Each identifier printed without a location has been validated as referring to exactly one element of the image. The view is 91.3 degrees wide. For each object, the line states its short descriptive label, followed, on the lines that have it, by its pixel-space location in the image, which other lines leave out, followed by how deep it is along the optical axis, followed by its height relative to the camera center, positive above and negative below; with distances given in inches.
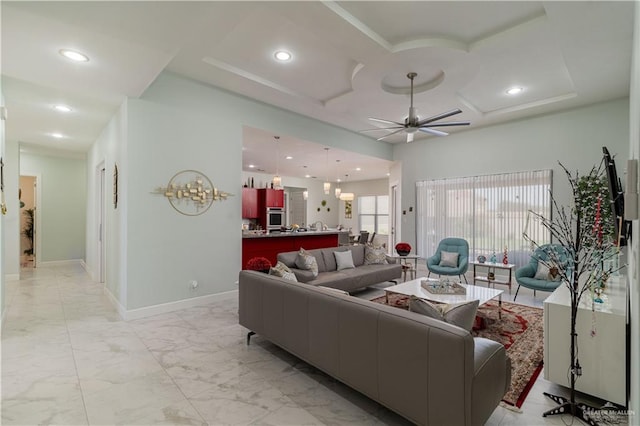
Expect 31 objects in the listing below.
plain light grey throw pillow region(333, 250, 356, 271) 208.1 -32.0
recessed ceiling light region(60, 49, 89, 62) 110.3 +56.0
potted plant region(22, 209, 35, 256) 301.6 -18.5
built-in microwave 381.7 -6.7
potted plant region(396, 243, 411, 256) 239.9 -28.1
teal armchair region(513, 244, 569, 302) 172.1 -37.7
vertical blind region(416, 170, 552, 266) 231.0 +1.6
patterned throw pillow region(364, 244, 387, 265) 226.8 -31.4
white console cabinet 84.6 -37.9
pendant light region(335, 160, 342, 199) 331.8 +48.2
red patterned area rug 99.2 -53.0
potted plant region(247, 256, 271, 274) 134.2 -23.1
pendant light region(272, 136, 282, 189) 233.6 +52.6
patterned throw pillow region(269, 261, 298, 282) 130.6 -25.7
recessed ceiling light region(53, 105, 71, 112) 168.2 +55.9
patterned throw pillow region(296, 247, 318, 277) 182.2 -29.7
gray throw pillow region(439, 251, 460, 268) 222.0 -33.4
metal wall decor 166.7 +10.3
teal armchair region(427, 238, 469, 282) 214.2 -32.7
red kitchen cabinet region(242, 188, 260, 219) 375.9 +9.2
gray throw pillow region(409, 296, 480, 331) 77.6 -24.9
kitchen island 217.5 -24.3
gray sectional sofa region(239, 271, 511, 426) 63.9 -34.6
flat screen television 76.8 +4.0
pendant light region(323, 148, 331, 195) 318.7 +49.6
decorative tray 151.6 -37.0
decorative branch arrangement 82.4 -21.5
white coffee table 142.0 -39.0
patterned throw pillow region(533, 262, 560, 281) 174.3 -35.3
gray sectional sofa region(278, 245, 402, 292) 177.6 -38.0
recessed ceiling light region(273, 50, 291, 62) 144.6 +73.8
